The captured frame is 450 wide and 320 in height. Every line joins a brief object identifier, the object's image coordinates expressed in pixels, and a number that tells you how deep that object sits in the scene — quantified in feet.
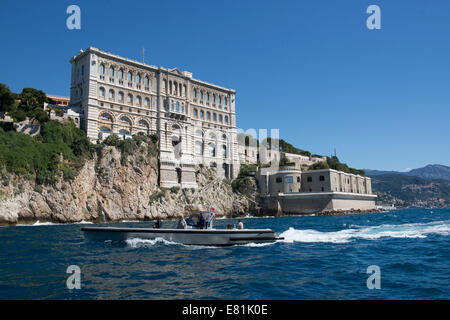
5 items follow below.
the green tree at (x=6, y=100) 148.56
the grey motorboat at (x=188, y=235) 63.77
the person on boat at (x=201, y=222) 66.28
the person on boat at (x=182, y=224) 65.21
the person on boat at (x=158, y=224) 66.44
